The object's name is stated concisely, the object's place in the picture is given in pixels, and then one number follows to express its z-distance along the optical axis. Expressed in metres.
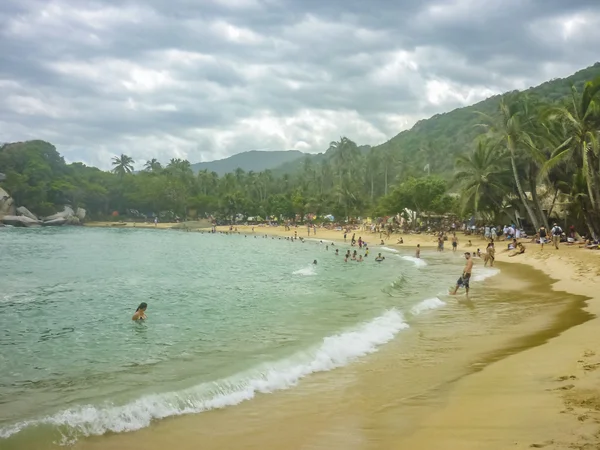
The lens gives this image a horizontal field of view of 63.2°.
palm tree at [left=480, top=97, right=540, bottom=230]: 37.00
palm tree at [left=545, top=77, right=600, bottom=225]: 27.81
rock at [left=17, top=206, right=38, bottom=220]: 102.69
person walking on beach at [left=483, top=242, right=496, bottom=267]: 29.80
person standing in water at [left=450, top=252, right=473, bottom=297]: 18.12
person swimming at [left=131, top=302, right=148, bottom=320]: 14.50
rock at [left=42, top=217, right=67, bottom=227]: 104.75
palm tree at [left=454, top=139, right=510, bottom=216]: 42.28
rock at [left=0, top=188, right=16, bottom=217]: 98.19
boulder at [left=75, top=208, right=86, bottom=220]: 111.94
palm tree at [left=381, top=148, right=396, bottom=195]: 103.16
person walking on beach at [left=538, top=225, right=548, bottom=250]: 32.78
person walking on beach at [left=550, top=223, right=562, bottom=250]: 31.82
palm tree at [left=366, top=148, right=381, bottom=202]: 104.00
